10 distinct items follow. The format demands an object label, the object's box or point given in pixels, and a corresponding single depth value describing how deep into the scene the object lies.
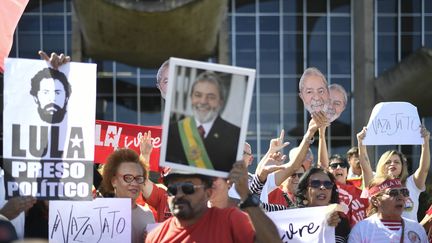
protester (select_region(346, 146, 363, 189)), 14.36
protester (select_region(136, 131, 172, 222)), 9.46
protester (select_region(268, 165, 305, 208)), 10.19
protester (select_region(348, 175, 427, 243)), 8.64
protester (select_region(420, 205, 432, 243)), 9.65
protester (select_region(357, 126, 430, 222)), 11.14
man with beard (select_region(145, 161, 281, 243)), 6.39
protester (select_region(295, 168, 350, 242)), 8.82
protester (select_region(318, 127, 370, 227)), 9.93
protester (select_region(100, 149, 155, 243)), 8.54
